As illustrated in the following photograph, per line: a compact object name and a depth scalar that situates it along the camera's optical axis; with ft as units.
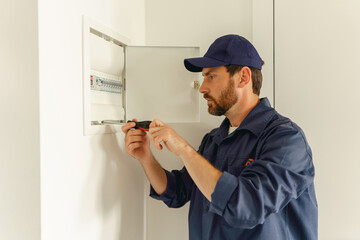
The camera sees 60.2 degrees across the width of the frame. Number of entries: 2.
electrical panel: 4.08
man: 2.96
